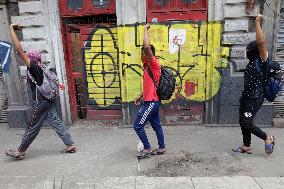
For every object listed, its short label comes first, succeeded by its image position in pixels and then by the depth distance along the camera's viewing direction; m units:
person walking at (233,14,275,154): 4.41
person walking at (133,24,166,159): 4.32
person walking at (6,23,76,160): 4.50
